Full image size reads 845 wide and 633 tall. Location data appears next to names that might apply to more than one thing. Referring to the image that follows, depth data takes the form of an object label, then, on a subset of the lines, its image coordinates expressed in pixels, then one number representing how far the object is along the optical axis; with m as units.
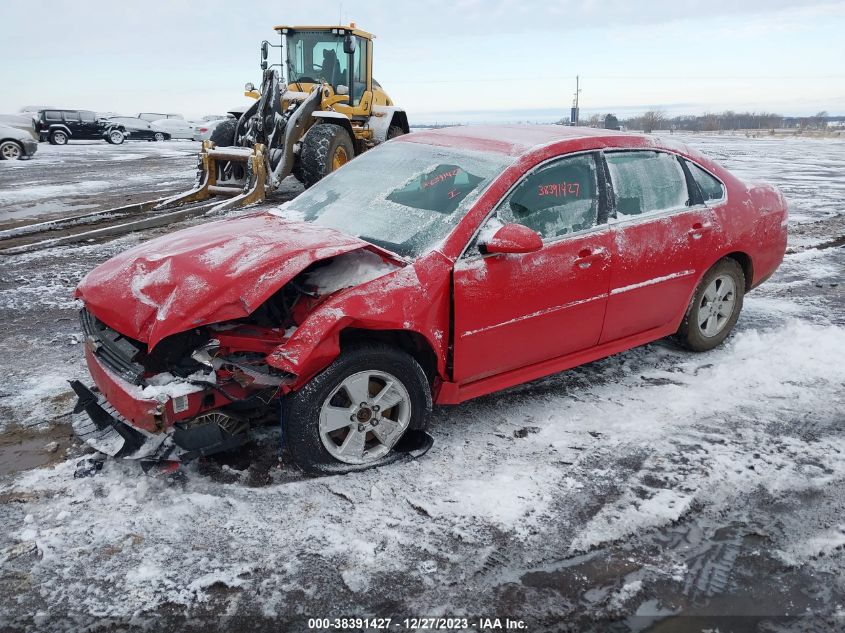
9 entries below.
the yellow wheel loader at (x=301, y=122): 10.97
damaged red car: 2.95
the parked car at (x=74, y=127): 29.16
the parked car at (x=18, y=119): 29.42
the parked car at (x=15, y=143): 21.05
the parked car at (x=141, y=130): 36.06
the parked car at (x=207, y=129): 12.04
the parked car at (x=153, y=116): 40.84
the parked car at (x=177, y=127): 37.72
